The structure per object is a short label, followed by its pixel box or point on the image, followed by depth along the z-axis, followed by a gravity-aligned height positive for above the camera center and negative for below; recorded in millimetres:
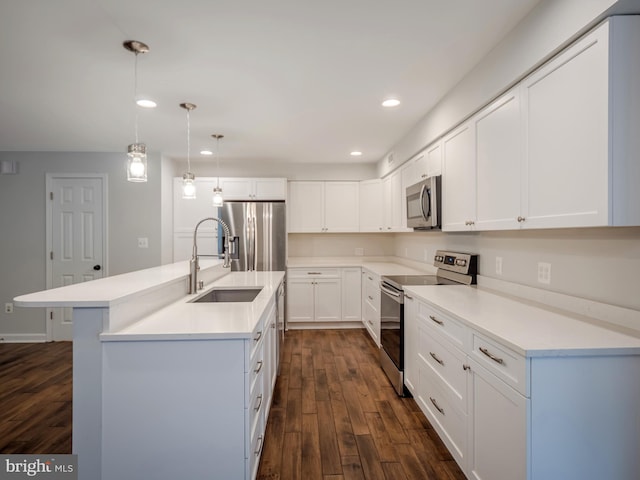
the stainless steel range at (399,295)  2691 -506
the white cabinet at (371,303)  3704 -817
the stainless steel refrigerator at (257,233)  4508 +59
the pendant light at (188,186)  2692 +419
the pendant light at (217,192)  3468 +478
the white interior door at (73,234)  4344 +41
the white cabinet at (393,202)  3952 +457
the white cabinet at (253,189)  4703 +694
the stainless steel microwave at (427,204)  2832 +304
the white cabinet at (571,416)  1225 -670
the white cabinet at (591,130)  1225 +436
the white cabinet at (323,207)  4914 +457
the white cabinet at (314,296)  4617 -823
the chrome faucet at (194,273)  2330 -254
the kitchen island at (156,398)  1425 -702
